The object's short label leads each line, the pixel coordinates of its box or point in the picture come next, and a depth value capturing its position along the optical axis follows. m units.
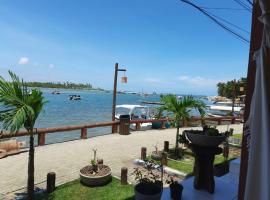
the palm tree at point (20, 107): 3.96
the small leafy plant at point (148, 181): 3.98
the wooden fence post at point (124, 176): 5.59
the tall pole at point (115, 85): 13.07
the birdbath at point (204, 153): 4.01
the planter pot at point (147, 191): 3.64
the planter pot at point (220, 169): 5.43
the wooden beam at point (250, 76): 2.24
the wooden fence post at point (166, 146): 8.77
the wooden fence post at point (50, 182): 5.19
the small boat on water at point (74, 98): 79.87
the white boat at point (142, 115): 15.11
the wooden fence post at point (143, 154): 7.67
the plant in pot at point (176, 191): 3.93
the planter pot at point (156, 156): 7.69
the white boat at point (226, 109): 30.26
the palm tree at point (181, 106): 8.29
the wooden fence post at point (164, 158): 6.69
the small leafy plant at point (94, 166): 5.95
